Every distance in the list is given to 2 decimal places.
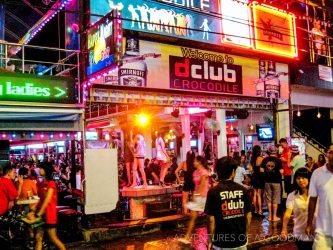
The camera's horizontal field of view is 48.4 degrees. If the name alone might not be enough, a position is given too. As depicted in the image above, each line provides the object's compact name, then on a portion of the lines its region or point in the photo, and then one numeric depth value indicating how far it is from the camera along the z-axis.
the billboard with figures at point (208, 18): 11.82
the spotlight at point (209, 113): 15.82
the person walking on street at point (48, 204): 6.87
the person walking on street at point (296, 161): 11.37
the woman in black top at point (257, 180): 11.58
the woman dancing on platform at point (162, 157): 12.70
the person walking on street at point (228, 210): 4.29
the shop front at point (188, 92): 11.30
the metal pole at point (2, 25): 10.82
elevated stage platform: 11.12
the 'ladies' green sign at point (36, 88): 8.68
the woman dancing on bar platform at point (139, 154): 11.98
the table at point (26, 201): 9.31
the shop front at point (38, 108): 8.69
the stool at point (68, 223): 9.39
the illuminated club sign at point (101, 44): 8.67
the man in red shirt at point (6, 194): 8.16
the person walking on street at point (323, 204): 4.32
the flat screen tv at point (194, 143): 22.68
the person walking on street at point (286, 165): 12.21
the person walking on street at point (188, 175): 10.24
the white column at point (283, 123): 16.34
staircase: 22.62
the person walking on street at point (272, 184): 10.74
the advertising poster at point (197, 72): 11.55
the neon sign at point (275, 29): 15.08
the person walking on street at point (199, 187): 8.06
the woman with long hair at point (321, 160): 14.78
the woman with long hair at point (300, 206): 5.16
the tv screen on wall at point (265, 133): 16.30
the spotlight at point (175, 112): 15.84
